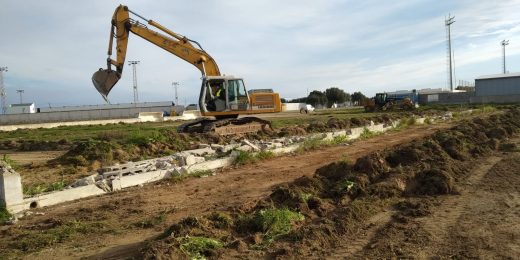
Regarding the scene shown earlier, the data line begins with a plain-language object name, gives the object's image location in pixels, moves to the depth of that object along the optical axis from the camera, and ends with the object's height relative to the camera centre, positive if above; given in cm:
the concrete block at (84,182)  1008 -145
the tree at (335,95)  13275 +192
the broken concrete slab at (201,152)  1442 -134
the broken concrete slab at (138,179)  1027 -151
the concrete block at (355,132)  1986 -137
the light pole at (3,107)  9431 +222
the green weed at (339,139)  1818 -148
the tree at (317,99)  12862 +111
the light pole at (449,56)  9394 +795
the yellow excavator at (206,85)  2072 +110
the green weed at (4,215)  761 -159
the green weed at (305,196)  736 -149
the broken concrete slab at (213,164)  1182 -148
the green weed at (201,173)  1137 -159
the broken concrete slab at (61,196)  851 -155
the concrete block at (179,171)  1123 -147
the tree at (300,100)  13432 +116
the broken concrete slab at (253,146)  1496 -128
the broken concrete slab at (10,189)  793 -121
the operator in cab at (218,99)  2152 +40
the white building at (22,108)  9800 +201
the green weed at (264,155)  1403 -149
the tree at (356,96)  13681 +152
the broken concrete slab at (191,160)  1228 -135
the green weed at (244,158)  1330 -147
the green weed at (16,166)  1340 -141
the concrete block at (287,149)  1517 -147
